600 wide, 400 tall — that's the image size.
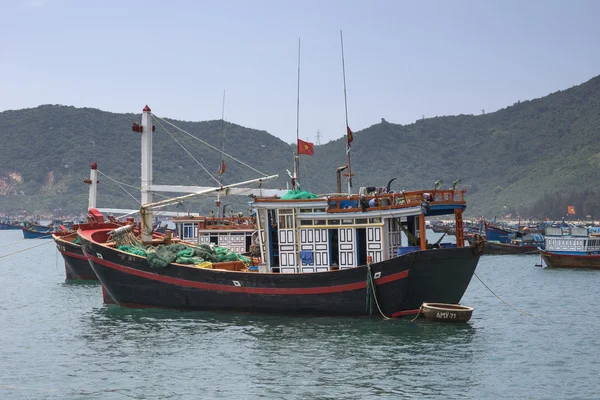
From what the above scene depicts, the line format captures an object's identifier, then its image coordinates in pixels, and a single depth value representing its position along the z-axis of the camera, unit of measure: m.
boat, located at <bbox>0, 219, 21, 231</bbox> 148.62
